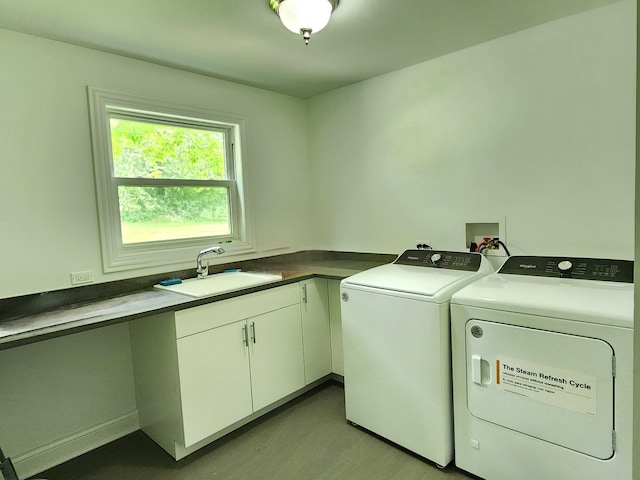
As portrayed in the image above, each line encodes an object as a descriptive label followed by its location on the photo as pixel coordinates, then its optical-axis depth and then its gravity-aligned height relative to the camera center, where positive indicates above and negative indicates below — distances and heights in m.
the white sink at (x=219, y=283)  2.15 -0.39
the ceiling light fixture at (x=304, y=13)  1.57 +0.90
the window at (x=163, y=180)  2.18 +0.30
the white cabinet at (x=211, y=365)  1.96 -0.83
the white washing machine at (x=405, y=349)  1.83 -0.72
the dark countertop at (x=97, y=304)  1.61 -0.40
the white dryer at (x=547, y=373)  1.40 -0.70
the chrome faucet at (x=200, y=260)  2.46 -0.24
